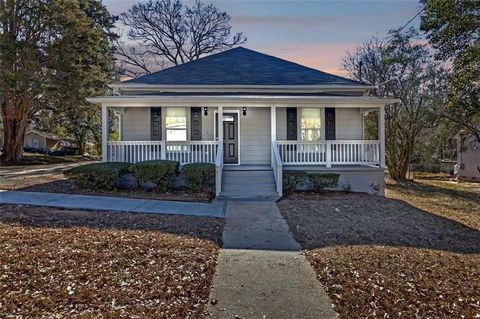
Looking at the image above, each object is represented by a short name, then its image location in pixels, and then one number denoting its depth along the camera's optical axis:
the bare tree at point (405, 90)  18.94
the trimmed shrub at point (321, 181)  10.76
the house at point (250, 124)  11.41
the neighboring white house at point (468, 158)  23.50
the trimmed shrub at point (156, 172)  10.22
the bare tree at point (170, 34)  29.84
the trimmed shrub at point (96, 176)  9.89
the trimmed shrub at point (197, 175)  10.20
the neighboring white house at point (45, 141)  46.59
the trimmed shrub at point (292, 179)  10.70
